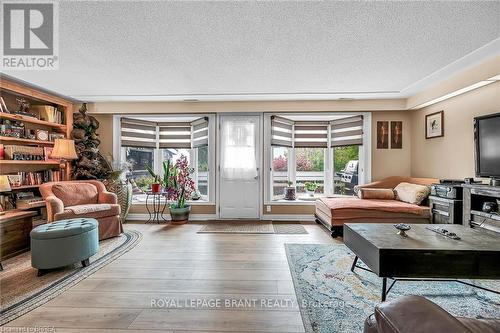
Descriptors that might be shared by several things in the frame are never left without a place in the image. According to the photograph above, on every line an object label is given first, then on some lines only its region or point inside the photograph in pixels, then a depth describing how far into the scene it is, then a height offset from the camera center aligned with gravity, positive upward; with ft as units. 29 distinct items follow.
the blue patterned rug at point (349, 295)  5.80 -3.77
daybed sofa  11.58 -2.35
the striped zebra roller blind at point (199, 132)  16.21 +2.44
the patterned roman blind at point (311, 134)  16.71 +2.31
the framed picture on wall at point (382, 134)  15.37 +2.08
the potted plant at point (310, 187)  16.70 -1.50
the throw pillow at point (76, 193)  11.73 -1.38
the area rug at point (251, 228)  13.12 -3.64
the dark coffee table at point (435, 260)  5.91 -2.44
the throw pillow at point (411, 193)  12.16 -1.45
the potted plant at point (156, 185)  14.56 -1.15
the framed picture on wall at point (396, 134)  15.34 +2.07
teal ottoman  7.95 -2.75
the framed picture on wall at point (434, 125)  12.74 +2.34
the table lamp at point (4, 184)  9.22 -0.68
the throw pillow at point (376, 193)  13.65 -1.63
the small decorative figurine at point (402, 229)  7.10 -1.96
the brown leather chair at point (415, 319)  2.26 -1.60
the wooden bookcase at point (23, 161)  9.76 +0.28
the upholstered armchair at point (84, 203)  10.41 -1.86
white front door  15.87 -0.04
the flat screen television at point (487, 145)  8.70 +0.81
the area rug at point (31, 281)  6.36 -3.75
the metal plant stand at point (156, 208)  15.85 -2.85
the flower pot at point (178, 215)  14.88 -3.10
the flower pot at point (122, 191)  14.52 -1.53
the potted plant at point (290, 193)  16.22 -1.87
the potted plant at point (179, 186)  14.83 -1.29
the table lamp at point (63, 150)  12.31 +0.91
